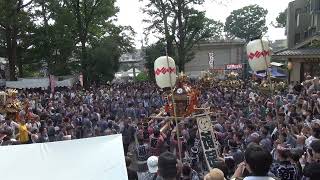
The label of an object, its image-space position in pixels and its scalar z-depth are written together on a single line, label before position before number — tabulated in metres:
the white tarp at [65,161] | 5.04
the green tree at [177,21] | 42.75
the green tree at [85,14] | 44.66
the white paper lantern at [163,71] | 12.98
